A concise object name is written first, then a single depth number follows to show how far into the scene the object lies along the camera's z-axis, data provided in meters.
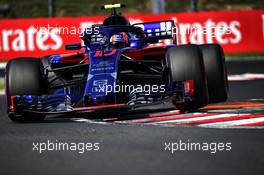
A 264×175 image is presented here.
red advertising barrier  46.56
